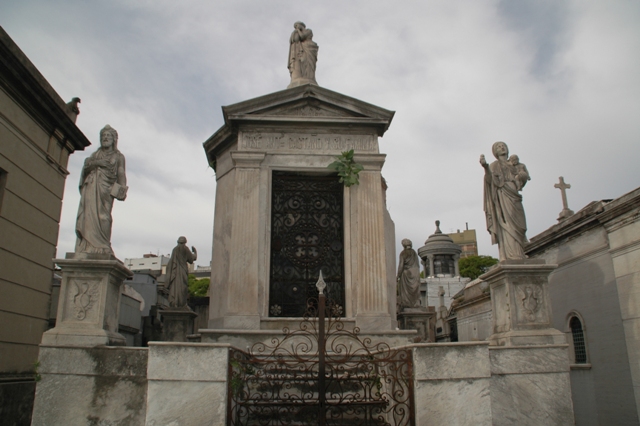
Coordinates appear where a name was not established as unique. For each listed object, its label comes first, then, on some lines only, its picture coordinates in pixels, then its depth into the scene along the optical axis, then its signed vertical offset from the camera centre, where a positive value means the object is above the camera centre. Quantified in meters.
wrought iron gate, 7.13 -0.55
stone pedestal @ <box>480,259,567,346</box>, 8.46 +0.88
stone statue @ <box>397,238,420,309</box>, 15.08 +2.28
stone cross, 16.92 +5.11
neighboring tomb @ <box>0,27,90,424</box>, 11.24 +3.40
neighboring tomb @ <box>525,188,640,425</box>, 11.88 +1.36
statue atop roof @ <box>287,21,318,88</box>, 13.45 +7.74
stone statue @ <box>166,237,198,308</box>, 14.38 +2.30
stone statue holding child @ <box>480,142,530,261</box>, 9.23 +2.77
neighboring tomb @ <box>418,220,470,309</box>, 44.75 +8.03
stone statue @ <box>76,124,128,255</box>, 8.58 +2.75
